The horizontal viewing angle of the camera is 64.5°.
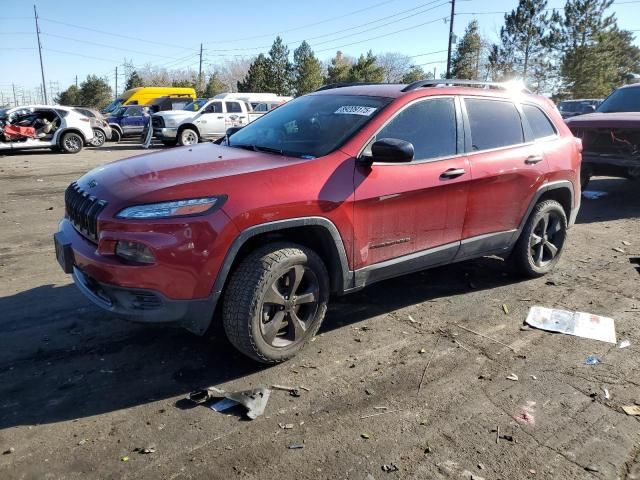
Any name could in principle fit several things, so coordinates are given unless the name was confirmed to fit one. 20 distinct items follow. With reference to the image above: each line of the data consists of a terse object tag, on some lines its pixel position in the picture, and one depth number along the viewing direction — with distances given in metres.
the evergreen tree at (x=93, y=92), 53.56
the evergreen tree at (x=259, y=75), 44.38
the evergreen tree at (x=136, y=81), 58.38
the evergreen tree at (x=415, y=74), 47.89
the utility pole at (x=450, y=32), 35.67
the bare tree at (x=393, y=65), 75.75
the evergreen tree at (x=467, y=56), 45.06
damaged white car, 15.84
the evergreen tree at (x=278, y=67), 44.66
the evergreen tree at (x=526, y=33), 41.69
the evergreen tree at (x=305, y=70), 44.38
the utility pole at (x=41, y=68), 50.68
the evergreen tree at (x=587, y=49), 39.53
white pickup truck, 19.62
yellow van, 34.34
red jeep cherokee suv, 2.90
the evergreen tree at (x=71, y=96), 55.77
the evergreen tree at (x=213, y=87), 54.41
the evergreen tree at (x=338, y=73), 45.28
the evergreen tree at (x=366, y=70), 43.53
